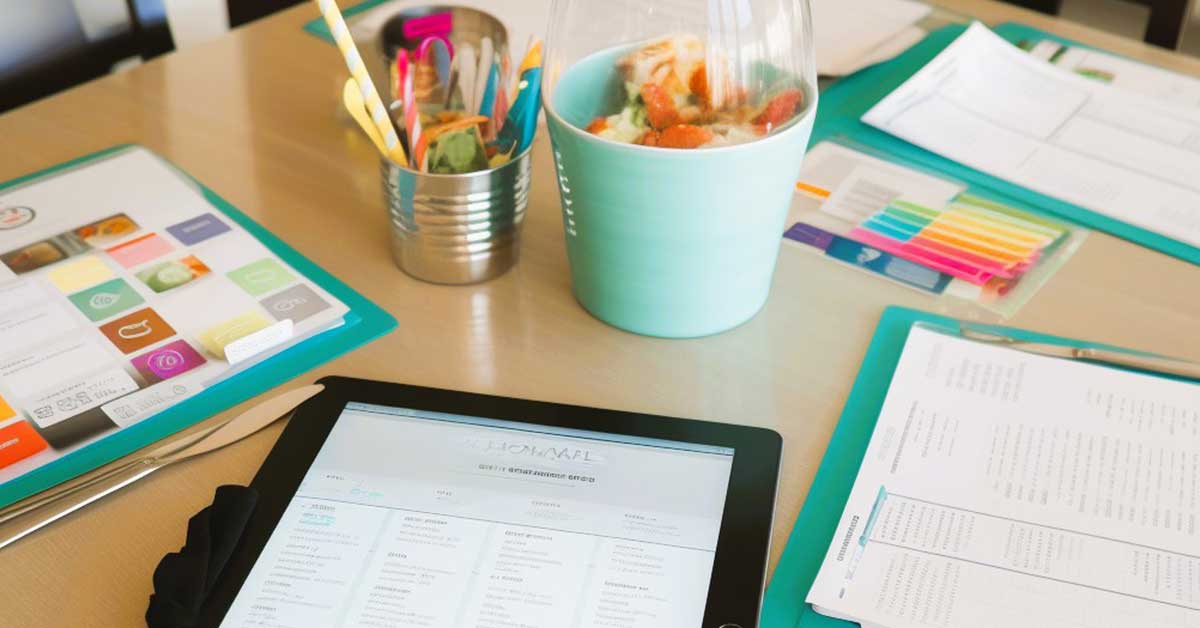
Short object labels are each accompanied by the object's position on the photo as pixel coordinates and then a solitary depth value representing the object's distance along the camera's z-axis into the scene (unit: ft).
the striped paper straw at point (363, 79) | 2.29
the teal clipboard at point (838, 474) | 1.88
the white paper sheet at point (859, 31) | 3.57
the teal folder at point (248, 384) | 2.15
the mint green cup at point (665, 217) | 2.24
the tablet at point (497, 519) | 1.84
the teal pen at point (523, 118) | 2.53
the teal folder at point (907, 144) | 2.84
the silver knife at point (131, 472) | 2.04
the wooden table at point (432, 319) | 2.04
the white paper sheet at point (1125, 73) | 3.41
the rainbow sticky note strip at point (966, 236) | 2.71
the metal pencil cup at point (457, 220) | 2.48
